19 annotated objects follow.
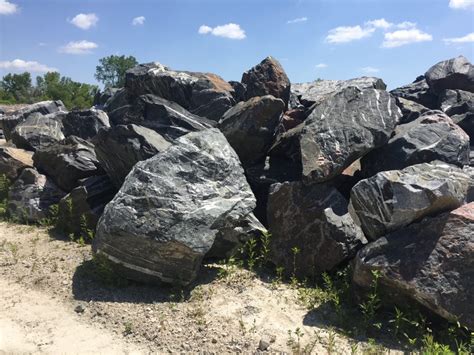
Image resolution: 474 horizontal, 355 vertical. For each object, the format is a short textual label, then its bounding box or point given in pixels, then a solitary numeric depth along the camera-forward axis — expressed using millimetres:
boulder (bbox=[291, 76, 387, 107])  9224
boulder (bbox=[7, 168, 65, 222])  8266
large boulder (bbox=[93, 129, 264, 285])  5461
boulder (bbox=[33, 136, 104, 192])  8312
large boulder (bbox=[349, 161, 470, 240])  4875
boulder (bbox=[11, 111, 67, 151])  10641
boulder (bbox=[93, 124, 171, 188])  7074
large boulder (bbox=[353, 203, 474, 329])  4504
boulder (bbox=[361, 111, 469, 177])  6379
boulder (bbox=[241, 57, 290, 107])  8680
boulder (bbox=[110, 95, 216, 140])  7938
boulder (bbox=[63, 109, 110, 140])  10414
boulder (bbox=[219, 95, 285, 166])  7184
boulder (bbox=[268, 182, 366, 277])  5652
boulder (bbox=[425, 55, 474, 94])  9852
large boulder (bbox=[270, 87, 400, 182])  5922
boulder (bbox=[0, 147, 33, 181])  9297
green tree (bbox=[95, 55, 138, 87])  74375
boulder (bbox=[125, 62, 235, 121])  9148
